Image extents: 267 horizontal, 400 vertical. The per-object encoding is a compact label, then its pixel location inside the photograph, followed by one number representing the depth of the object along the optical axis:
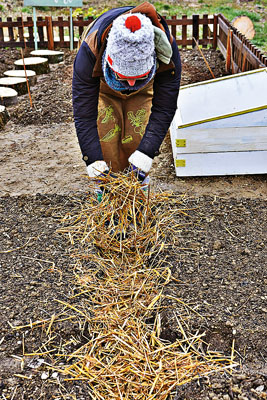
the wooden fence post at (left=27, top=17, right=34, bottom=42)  9.17
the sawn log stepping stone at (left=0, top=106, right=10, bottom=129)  5.61
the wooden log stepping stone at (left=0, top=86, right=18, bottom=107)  6.39
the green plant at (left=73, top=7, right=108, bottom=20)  11.70
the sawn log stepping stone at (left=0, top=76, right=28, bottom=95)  6.79
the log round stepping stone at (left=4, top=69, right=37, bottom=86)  7.28
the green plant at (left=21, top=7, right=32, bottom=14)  13.68
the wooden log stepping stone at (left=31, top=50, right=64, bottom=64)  8.55
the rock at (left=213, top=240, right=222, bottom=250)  3.19
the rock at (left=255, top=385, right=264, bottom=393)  2.19
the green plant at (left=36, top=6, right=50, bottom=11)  14.24
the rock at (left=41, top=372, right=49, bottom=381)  2.28
